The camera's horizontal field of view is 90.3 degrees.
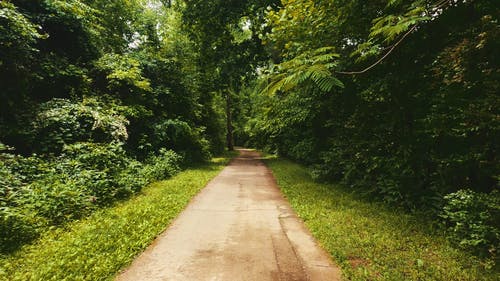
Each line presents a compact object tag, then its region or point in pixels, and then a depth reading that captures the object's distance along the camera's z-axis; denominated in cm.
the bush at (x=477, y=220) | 368
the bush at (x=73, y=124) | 700
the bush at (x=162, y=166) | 927
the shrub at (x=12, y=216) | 392
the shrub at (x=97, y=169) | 614
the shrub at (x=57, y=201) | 473
